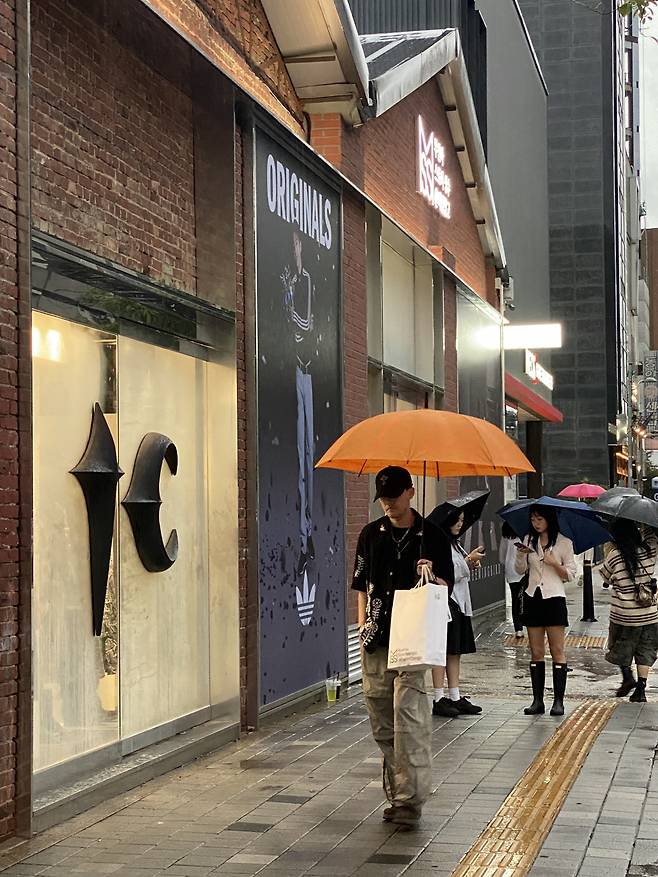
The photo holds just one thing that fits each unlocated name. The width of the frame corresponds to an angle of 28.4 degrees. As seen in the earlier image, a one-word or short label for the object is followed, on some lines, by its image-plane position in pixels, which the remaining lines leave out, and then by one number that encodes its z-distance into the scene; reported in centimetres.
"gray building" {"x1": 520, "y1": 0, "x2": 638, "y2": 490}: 4838
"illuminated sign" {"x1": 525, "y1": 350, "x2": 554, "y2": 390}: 2983
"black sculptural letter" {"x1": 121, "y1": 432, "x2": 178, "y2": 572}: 852
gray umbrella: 1116
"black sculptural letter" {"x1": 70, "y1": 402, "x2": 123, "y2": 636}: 790
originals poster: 1029
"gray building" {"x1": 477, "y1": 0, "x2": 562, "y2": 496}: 2870
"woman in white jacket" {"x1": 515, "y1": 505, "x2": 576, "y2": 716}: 1086
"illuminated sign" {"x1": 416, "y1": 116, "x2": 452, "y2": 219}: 1688
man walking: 680
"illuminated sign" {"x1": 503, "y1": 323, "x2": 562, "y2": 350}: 2548
